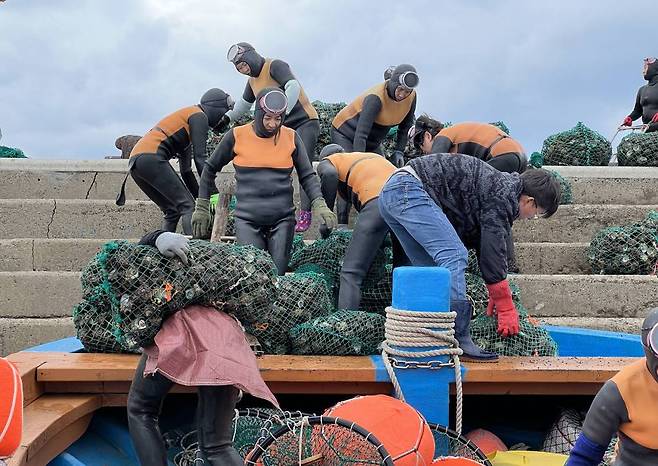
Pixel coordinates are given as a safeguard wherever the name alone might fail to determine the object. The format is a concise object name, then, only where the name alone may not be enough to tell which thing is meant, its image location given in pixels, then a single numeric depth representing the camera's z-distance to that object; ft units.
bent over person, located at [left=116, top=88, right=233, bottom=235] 21.68
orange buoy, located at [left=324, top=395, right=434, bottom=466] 10.51
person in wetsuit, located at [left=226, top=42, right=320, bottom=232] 23.16
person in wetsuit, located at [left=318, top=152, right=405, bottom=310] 16.14
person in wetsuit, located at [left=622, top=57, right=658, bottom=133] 41.17
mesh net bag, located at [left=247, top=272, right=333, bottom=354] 13.48
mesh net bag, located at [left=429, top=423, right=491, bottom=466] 11.69
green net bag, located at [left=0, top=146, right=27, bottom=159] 37.78
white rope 12.09
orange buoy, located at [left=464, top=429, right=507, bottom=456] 13.09
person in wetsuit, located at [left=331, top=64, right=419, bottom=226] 22.72
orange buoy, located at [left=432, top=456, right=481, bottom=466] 10.74
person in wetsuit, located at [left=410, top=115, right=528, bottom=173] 21.65
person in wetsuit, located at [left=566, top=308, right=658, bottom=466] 8.10
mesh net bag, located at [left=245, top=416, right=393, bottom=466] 10.04
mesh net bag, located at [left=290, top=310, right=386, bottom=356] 13.30
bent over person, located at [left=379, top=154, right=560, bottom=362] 13.51
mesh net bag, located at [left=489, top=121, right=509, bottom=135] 33.55
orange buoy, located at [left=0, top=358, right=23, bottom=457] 7.09
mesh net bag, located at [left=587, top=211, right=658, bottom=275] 23.56
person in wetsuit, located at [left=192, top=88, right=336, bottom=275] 17.46
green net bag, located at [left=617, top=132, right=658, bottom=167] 35.11
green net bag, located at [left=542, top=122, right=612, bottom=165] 35.63
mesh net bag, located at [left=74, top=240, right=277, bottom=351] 9.82
